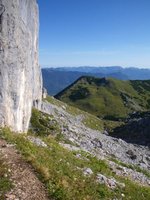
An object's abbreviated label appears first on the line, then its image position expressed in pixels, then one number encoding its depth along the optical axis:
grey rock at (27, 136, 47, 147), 14.23
